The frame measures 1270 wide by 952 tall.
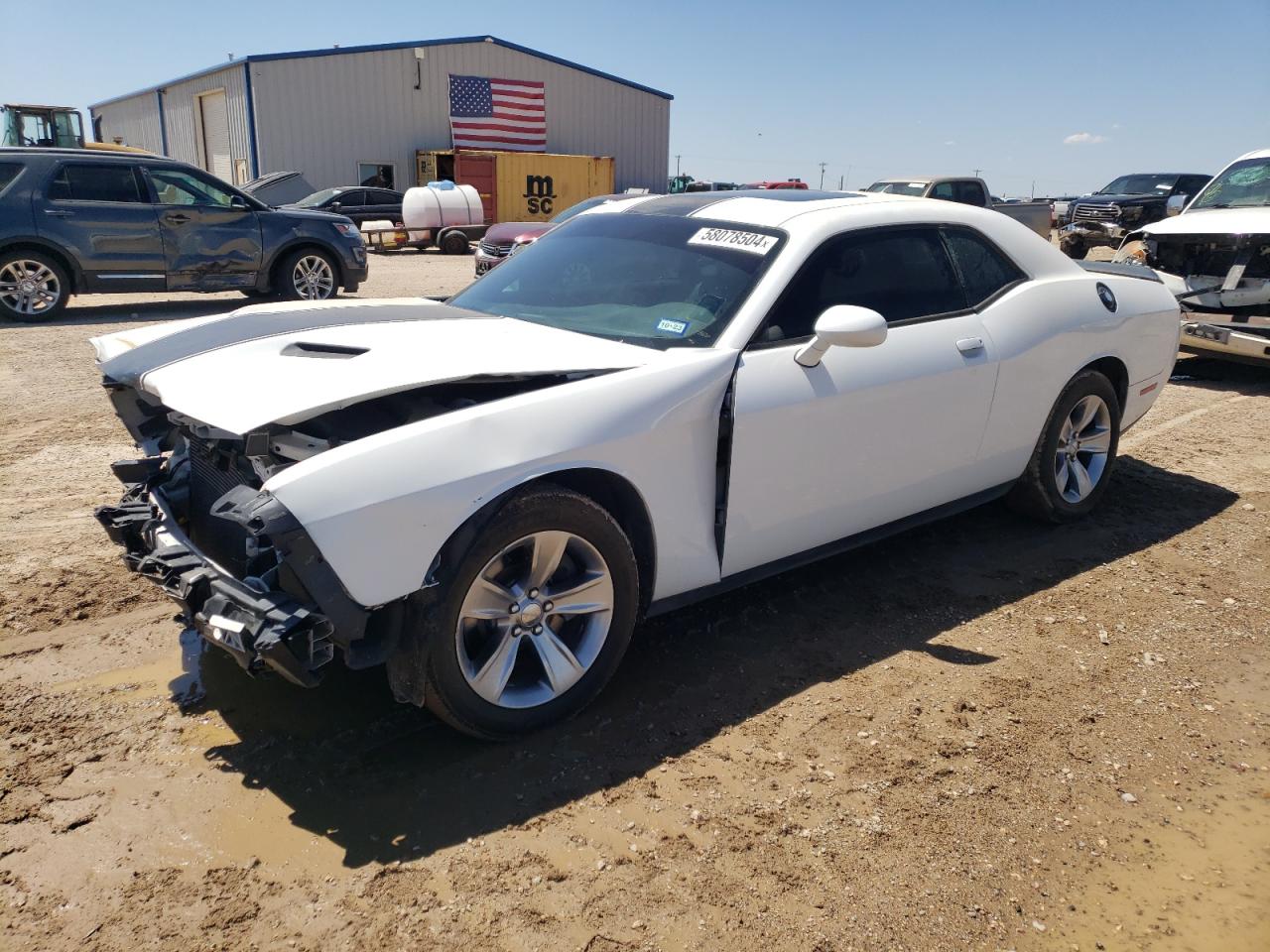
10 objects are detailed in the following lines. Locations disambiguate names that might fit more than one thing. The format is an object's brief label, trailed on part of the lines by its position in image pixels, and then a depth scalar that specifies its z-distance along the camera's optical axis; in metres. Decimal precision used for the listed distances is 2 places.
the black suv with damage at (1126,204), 20.34
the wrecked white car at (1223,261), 8.28
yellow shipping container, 29.92
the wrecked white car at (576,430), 2.54
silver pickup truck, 16.70
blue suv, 10.22
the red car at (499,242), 14.52
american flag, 32.91
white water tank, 23.59
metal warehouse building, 29.42
